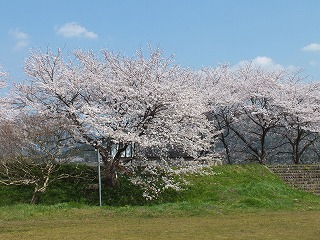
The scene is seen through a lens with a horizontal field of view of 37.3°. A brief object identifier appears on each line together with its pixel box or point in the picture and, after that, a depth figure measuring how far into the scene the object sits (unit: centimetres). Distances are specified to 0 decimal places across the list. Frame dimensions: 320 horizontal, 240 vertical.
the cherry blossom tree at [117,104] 2064
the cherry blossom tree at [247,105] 3453
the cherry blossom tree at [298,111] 3375
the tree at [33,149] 1941
